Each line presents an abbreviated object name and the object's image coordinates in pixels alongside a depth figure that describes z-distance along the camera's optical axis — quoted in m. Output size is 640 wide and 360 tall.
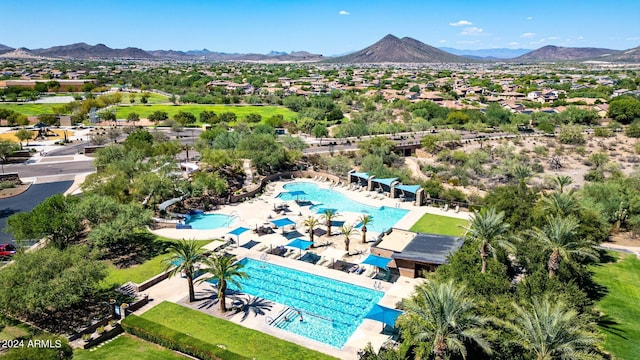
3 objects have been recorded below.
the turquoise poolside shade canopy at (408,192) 49.41
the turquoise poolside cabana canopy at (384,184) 52.36
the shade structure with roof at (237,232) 38.89
